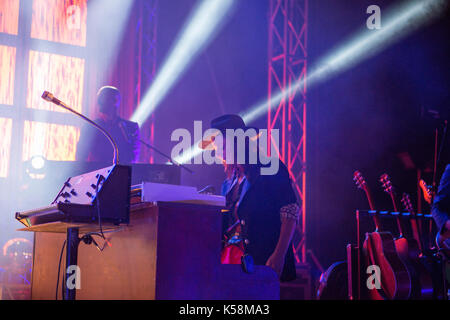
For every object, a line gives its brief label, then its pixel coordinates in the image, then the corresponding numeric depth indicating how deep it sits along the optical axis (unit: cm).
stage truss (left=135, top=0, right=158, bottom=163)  609
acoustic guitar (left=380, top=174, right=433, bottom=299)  434
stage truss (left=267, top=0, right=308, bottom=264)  594
